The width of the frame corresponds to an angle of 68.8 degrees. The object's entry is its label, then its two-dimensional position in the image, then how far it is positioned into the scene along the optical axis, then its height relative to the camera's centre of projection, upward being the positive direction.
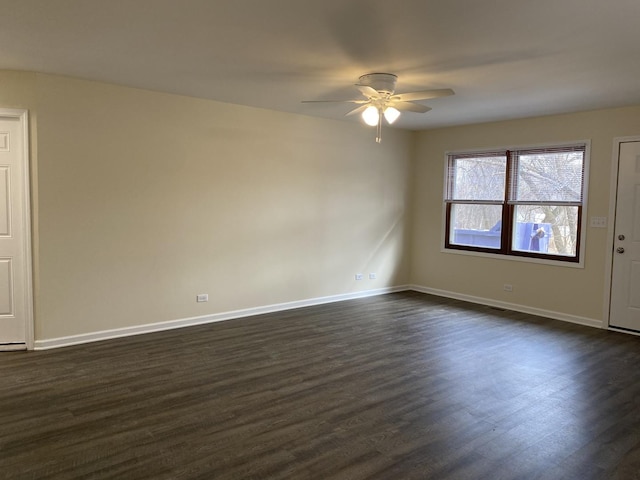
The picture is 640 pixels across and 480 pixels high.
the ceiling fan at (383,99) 3.92 +0.94
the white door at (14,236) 4.18 -0.34
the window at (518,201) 5.68 +0.14
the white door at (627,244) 5.11 -0.33
